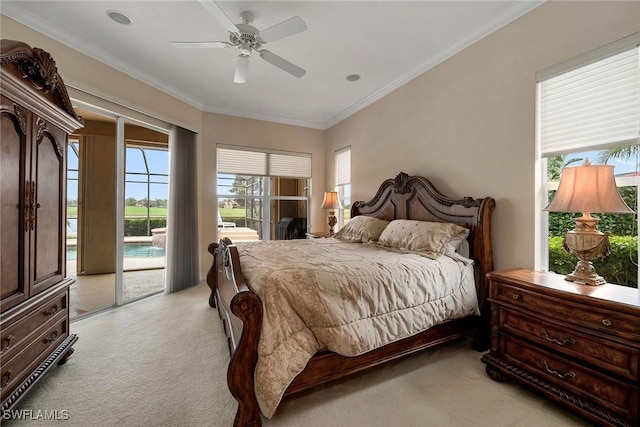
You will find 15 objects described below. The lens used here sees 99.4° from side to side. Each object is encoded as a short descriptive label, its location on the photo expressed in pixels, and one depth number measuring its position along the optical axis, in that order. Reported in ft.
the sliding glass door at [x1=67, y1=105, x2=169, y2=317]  11.07
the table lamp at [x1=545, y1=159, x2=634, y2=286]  5.24
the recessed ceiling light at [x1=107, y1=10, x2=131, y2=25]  7.85
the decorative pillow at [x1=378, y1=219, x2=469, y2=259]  8.00
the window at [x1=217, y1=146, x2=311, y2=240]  15.99
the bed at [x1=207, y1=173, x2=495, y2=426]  4.80
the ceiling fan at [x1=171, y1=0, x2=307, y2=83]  6.70
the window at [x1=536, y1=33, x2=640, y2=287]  5.95
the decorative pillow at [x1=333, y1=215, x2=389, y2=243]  10.88
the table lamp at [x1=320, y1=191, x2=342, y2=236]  14.93
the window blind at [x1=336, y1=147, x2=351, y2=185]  16.15
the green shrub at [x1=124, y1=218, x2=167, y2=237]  11.73
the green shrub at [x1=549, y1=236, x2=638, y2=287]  6.05
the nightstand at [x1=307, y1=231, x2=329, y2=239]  14.61
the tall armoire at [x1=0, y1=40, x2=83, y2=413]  4.87
